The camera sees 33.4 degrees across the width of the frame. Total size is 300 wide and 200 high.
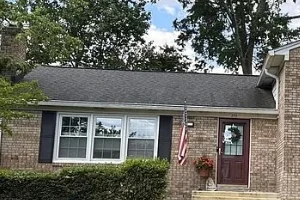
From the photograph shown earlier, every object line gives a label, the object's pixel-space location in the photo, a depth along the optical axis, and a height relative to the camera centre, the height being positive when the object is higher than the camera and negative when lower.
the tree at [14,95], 11.42 +1.24
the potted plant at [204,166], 13.68 -0.24
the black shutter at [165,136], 14.07 +0.53
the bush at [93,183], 11.06 -0.72
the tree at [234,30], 29.16 +7.62
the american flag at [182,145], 12.93 +0.29
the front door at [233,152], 14.05 +0.20
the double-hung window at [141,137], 14.24 +0.47
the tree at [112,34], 27.34 +6.57
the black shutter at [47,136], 14.00 +0.35
